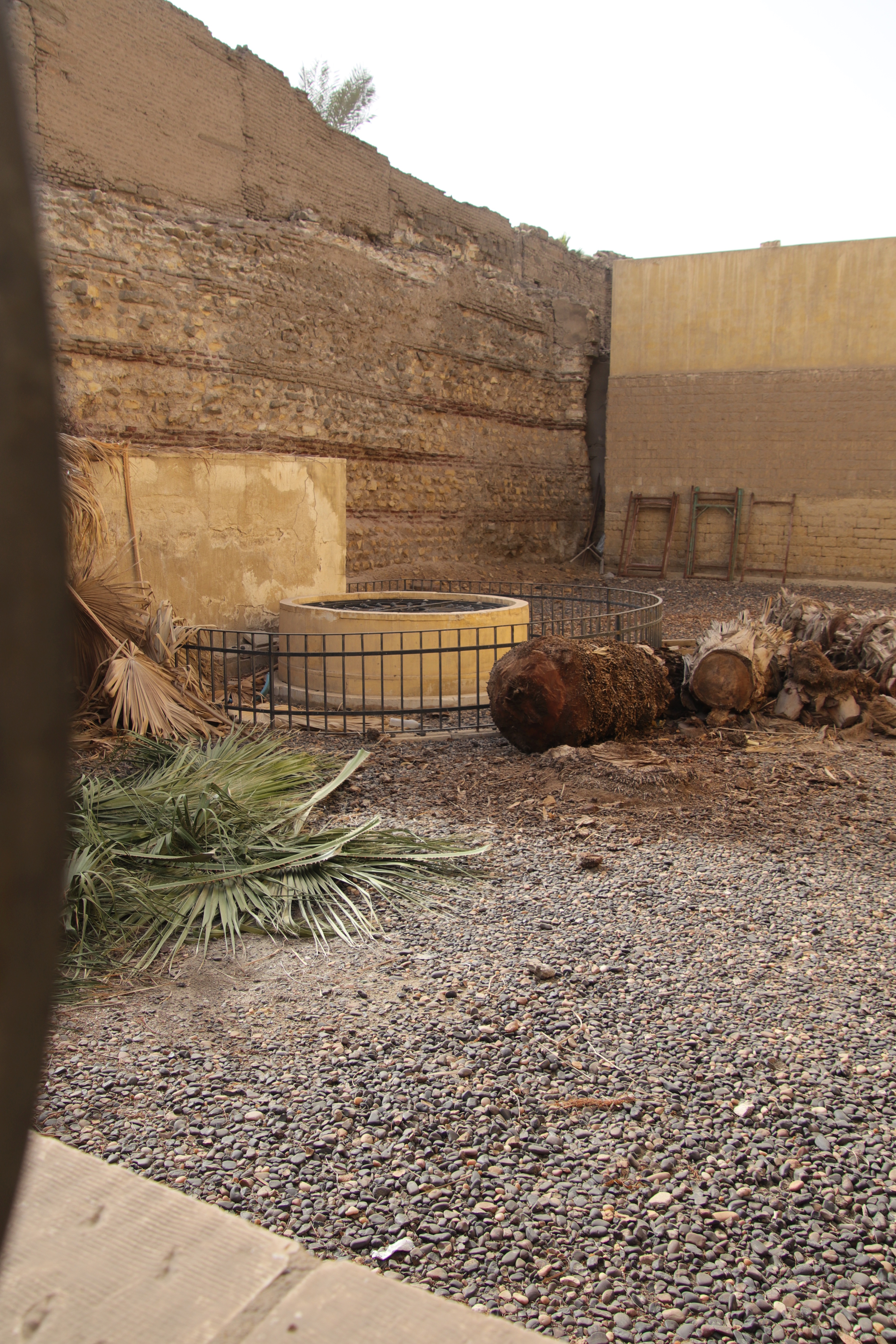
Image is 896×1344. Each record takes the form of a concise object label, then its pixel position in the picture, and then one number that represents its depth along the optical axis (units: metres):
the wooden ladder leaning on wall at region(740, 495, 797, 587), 17.91
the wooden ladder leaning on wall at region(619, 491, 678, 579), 18.91
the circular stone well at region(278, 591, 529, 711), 7.22
